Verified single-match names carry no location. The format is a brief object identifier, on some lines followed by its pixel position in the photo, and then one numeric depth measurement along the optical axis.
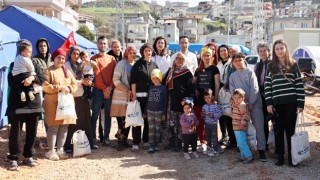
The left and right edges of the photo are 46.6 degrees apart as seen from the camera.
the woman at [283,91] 5.32
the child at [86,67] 6.19
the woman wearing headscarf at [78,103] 6.11
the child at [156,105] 6.12
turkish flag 7.22
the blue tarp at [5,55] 6.87
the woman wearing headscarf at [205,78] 6.14
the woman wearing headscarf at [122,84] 6.33
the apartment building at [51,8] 30.77
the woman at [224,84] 6.37
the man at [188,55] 6.62
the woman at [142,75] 6.20
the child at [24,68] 5.17
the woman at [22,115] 5.21
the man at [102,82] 6.39
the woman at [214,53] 6.64
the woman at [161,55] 6.52
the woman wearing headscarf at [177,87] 6.12
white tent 16.84
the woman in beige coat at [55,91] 5.64
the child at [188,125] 5.96
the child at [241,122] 5.62
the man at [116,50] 6.75
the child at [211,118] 6.05
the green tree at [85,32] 45.89
